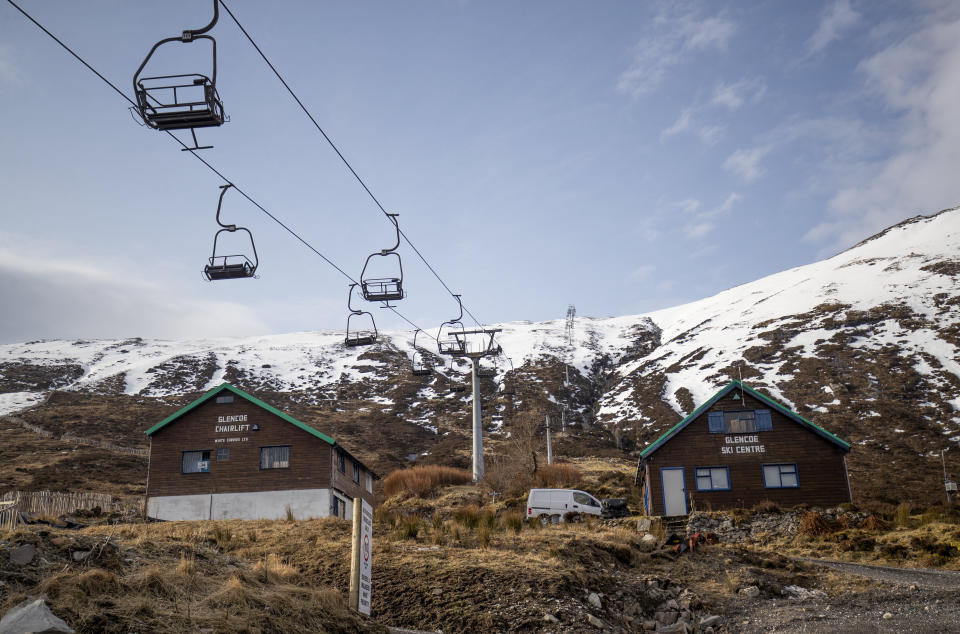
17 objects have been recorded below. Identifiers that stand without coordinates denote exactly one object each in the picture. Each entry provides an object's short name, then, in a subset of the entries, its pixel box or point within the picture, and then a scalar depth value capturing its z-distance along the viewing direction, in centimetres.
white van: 3653
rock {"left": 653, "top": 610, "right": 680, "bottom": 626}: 1658
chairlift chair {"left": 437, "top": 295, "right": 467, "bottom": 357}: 4465
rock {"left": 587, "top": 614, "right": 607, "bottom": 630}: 1485
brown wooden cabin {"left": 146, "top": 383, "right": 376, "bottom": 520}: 4191
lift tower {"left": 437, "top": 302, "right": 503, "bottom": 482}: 5403
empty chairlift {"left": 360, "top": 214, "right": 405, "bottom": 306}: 2586
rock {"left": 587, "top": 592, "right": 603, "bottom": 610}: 1614
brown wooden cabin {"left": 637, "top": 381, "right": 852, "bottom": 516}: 4050
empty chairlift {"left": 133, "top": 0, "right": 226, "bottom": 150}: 1370
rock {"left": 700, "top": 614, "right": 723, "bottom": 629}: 1623
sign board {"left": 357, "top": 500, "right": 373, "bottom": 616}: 1187
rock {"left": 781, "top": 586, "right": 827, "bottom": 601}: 1928
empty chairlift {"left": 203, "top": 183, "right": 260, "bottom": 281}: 2030
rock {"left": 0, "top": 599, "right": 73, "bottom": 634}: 854
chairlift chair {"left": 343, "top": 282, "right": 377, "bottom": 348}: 3311
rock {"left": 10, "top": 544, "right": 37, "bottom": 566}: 1121
